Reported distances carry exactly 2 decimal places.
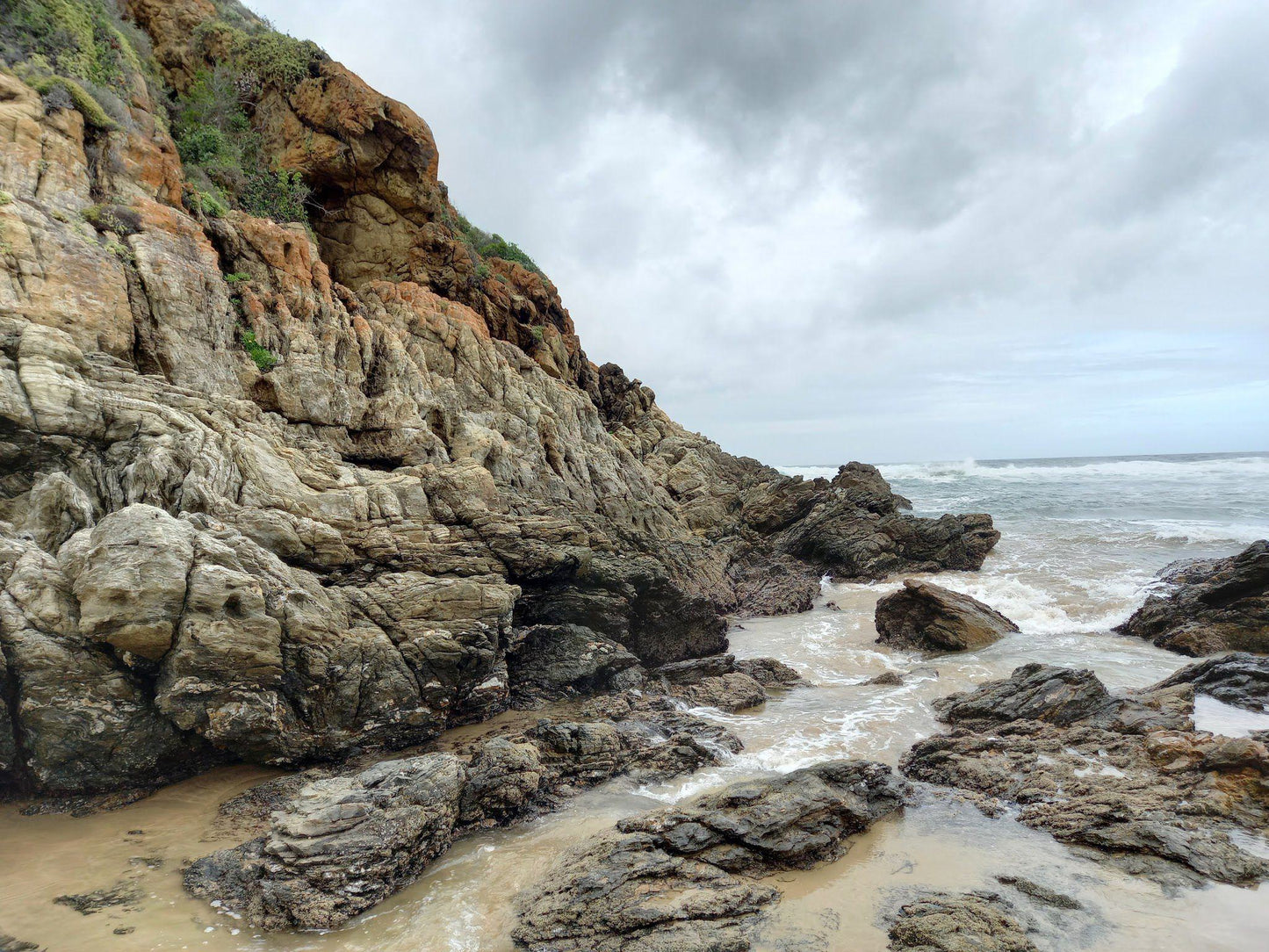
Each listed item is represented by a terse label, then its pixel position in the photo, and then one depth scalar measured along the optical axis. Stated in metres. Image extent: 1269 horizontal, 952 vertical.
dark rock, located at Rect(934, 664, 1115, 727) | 10.34
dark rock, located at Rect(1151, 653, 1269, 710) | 10.59
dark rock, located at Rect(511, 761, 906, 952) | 5.54
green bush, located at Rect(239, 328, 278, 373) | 13.84
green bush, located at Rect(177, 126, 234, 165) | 18.44
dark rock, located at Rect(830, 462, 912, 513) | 31.33
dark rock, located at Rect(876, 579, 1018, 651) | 15.87
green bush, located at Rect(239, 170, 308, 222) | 19.64
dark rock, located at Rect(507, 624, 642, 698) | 12.23
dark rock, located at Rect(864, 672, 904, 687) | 13.48
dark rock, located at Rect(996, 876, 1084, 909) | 5.82
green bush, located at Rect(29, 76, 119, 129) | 12.62
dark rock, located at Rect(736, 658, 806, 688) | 13.69
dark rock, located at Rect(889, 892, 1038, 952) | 5.13
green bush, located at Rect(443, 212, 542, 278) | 28.72
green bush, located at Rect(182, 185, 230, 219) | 15.46
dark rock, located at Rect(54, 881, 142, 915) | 5.65
